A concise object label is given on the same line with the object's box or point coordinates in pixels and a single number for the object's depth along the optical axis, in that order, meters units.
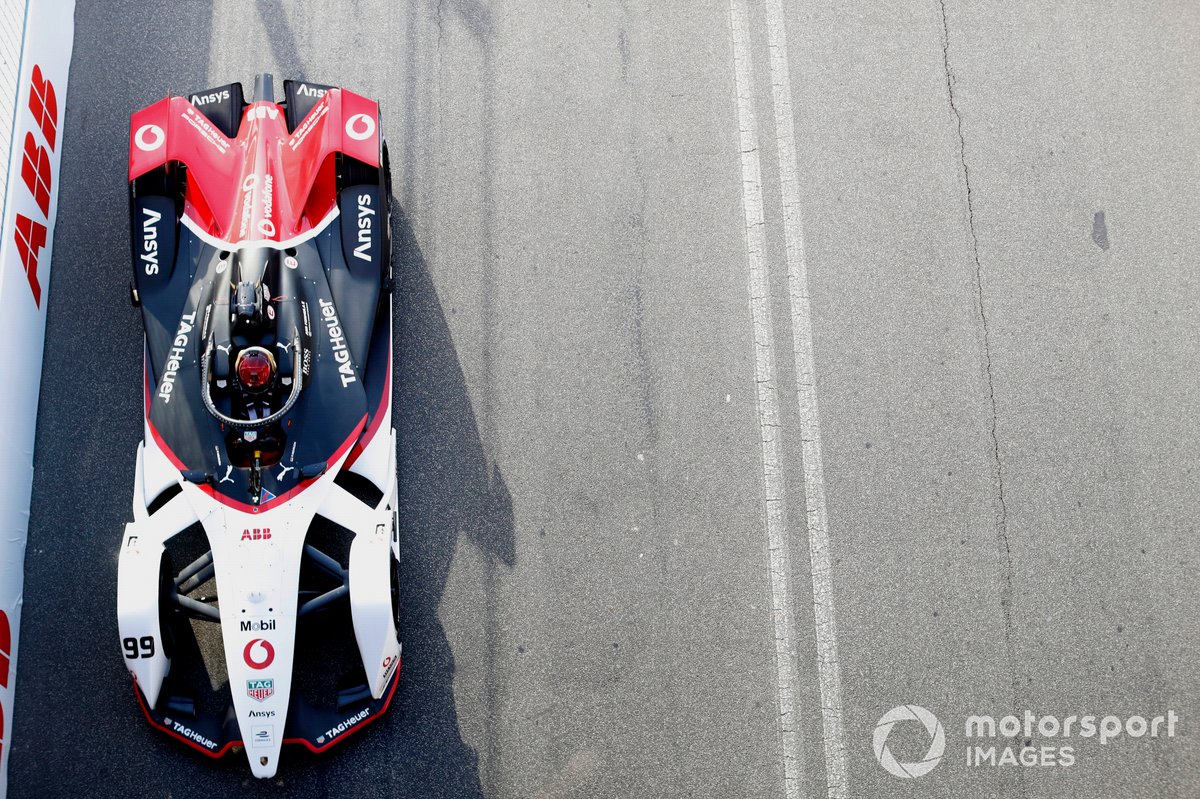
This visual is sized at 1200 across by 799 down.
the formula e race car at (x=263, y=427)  6.06
